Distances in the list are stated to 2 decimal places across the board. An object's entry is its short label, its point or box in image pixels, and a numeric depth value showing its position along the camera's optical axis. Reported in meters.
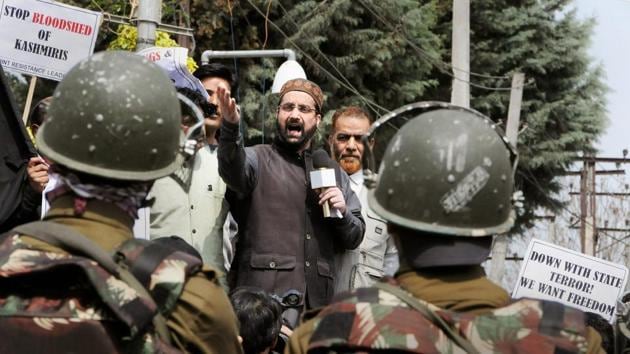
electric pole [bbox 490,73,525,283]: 24.62
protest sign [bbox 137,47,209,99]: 6.20
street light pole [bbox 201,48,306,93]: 12.68
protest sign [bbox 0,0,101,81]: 8.38
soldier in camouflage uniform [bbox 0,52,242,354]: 3.25
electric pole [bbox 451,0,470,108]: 19.77
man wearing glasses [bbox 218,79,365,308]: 6.48
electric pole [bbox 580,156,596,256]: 36.34
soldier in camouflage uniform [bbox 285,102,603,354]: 3.27
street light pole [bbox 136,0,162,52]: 11.54
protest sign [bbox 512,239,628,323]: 9.10
